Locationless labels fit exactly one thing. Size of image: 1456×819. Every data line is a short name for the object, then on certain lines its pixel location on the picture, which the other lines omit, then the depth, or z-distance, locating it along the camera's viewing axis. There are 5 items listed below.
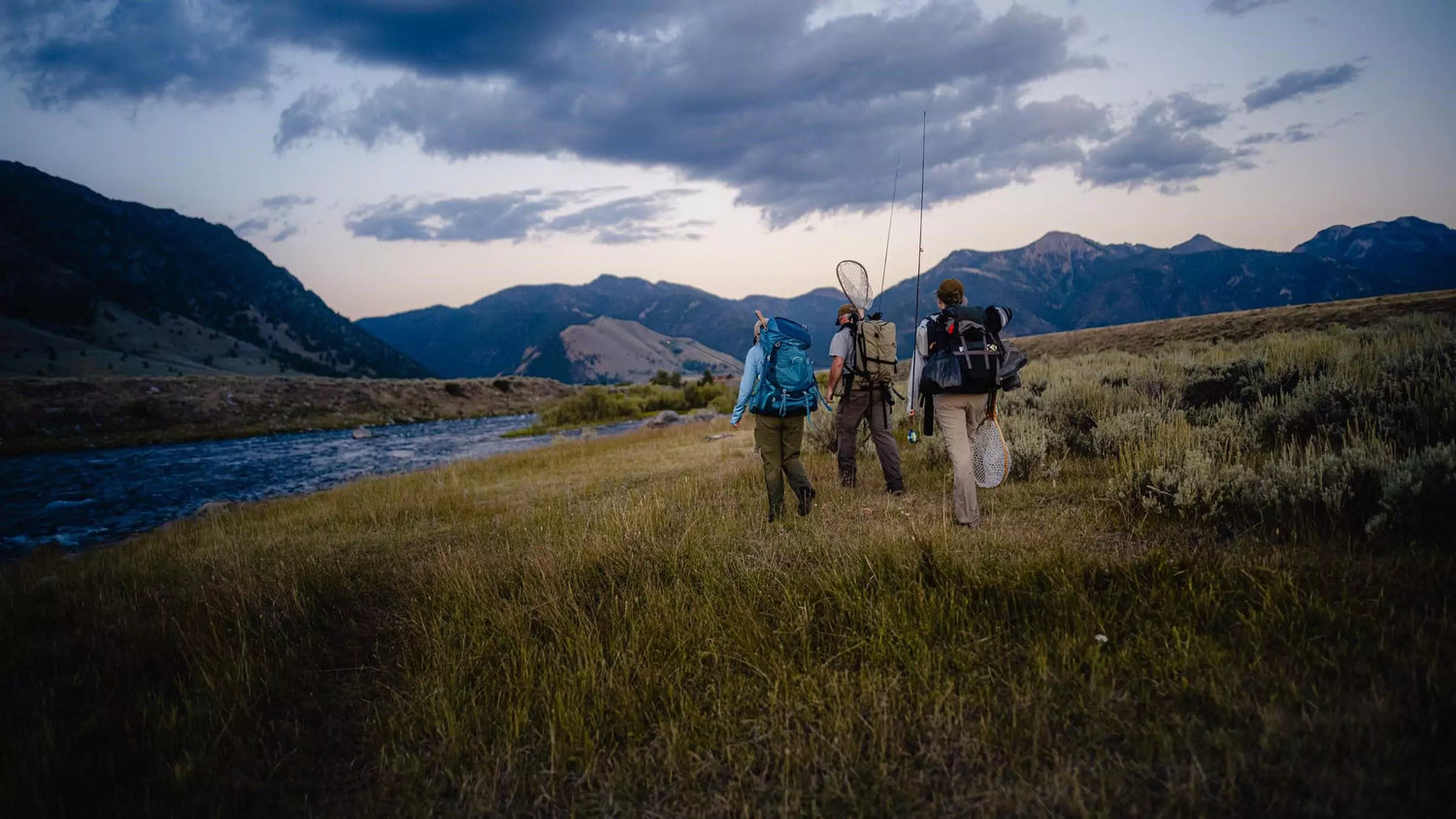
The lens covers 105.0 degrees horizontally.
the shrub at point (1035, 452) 7.39
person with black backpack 5.75
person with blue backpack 6.86
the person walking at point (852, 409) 7.70
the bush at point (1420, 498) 3.81
